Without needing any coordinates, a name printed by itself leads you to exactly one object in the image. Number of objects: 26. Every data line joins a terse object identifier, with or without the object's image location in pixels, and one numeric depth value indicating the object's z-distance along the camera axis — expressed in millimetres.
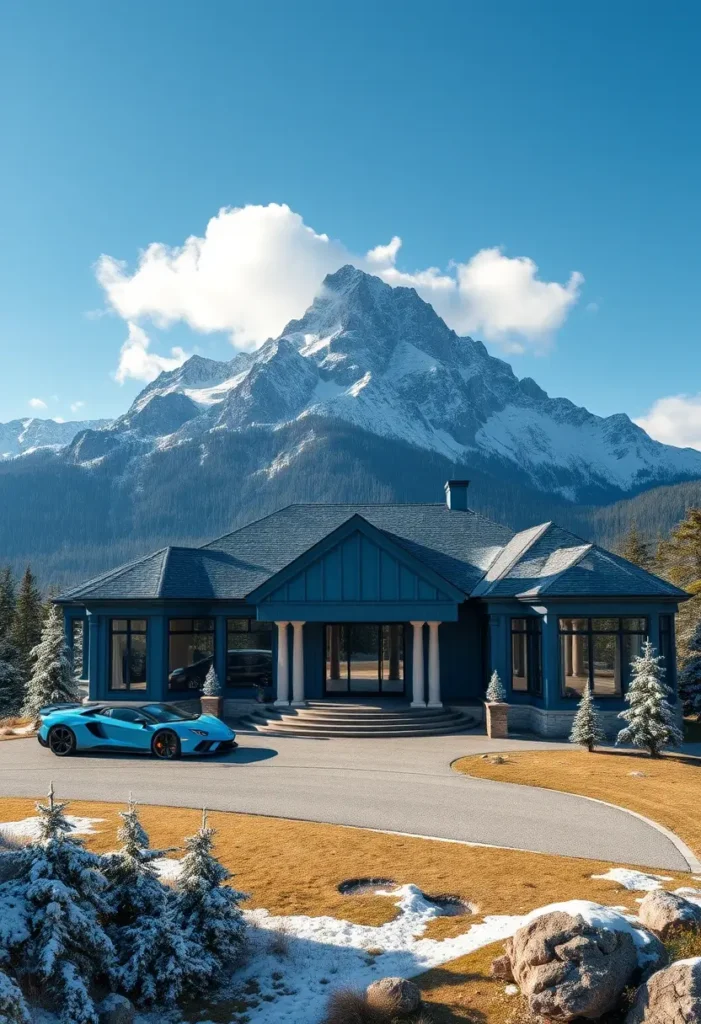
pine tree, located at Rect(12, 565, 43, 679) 51406
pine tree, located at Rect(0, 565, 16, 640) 51338
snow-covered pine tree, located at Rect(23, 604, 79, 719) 25891
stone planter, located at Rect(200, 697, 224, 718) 23516
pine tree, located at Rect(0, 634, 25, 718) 43000
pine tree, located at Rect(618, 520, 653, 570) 52469
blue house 22484
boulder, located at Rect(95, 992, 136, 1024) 6480
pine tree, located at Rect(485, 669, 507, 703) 21844
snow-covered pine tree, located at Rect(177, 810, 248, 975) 7426
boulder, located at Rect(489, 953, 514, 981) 7012
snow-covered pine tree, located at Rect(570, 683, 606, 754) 19844
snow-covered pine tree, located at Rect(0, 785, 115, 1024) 6348
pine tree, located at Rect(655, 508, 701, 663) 32719
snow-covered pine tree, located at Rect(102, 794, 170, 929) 7359
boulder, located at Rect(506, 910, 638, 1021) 6215
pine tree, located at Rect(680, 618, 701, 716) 25453
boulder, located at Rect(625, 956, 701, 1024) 5668
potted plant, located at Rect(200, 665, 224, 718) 23531
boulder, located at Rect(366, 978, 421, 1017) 6426
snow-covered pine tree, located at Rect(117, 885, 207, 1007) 6855
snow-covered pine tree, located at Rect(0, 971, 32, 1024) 5594
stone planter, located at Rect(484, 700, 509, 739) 21906
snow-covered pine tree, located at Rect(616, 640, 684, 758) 19000
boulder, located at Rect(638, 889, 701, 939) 7207
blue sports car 18578
